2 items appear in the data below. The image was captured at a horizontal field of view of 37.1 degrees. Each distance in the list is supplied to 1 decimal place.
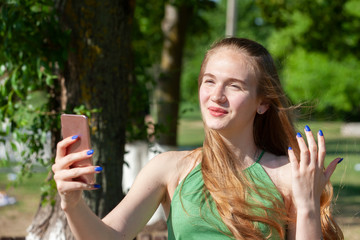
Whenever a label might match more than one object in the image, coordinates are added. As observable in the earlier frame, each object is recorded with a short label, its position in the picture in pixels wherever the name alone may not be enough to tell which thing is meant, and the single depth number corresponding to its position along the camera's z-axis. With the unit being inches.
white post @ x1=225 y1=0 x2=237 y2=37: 403.9
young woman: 86.2
